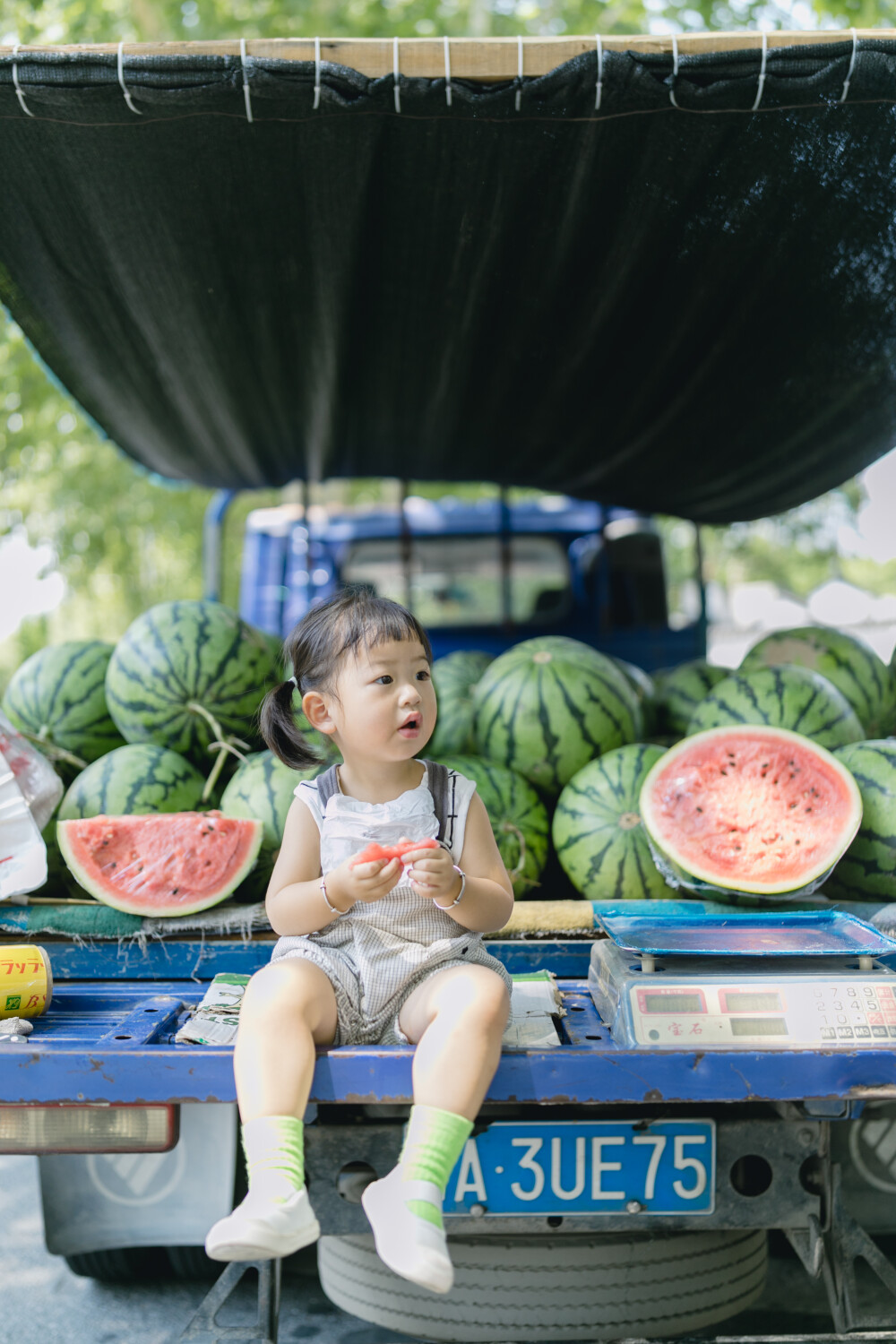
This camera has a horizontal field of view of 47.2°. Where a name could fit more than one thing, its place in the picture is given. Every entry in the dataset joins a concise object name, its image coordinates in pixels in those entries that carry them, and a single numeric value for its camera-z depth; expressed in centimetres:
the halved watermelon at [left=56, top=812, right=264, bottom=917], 262
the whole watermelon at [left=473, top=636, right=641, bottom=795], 338
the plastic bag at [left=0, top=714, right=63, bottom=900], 261
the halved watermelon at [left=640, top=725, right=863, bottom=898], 259
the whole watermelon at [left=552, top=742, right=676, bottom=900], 293
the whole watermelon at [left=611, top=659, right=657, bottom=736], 394
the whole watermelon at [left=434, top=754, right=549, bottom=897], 303
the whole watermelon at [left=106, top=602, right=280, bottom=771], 339
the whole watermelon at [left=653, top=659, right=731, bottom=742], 405
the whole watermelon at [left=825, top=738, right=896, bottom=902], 275
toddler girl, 166
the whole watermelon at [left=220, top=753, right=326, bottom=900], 288
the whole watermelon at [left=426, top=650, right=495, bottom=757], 366
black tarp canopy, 221
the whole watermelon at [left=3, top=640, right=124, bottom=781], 352
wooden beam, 213
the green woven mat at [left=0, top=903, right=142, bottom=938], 256
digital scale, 188
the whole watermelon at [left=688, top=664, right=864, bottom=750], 323
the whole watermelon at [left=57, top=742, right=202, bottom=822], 302
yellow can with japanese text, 212
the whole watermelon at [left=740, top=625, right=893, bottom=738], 373
